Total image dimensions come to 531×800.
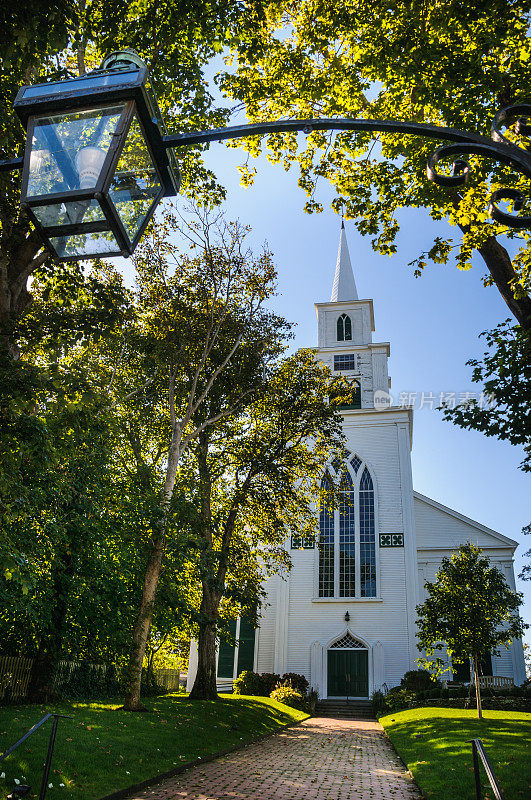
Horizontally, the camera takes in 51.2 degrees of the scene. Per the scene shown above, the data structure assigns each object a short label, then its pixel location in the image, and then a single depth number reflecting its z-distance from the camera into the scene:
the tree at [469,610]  19.25
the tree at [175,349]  16.23
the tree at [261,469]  19.58
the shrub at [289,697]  24.38
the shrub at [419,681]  25.32
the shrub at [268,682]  26.59
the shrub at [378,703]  24.72
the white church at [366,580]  27.45
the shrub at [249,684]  26.42
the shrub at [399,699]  24.14
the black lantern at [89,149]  2.50
